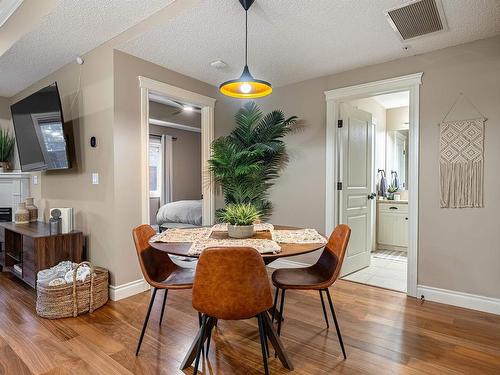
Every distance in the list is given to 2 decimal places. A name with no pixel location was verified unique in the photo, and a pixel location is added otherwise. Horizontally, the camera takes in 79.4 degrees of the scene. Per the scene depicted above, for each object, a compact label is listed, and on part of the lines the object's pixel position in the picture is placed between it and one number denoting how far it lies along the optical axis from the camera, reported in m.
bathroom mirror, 5.46
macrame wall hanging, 2.70
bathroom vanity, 4.96
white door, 3.59
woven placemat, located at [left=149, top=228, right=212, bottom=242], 2.00
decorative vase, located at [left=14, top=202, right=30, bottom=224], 3.73
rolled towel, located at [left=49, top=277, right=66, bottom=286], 2.53
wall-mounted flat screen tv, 3.12
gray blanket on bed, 5.16
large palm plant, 3.67
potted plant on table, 2.04
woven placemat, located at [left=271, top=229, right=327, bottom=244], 1.98
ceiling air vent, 2.18
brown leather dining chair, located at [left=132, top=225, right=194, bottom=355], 1.95
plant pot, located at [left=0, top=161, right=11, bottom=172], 4.50
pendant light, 2.16
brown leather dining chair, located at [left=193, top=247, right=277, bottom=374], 1.48
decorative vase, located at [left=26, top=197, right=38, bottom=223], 3.88
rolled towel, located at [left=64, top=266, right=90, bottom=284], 2.61
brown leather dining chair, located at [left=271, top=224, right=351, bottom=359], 1.97
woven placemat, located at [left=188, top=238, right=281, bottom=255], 1.68
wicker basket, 2.50
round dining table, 1.72
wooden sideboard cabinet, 2.88
